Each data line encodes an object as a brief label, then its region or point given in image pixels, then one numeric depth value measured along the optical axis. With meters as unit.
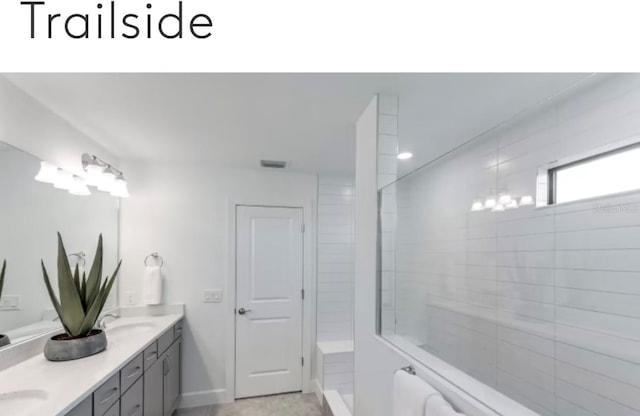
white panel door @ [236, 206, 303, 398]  3.34
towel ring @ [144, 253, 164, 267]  3.15
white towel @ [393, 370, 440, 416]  1.23
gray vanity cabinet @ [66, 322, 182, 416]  1.59
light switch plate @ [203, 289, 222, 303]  3.26
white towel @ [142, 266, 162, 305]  3.02
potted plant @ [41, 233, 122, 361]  1.82
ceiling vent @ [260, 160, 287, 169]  3.18
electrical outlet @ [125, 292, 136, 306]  3.09
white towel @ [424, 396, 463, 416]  1.10
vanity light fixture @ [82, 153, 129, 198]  2.43
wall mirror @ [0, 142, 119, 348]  1.73
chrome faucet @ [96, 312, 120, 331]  2.33
